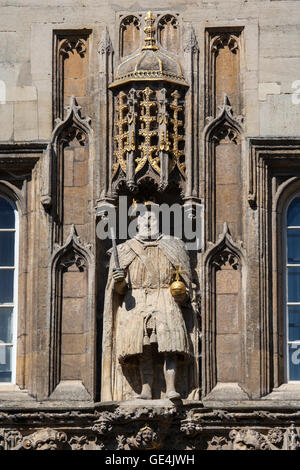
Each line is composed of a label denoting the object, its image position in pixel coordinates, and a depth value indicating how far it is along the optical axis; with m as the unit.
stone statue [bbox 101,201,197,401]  27.33
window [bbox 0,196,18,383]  28.16
